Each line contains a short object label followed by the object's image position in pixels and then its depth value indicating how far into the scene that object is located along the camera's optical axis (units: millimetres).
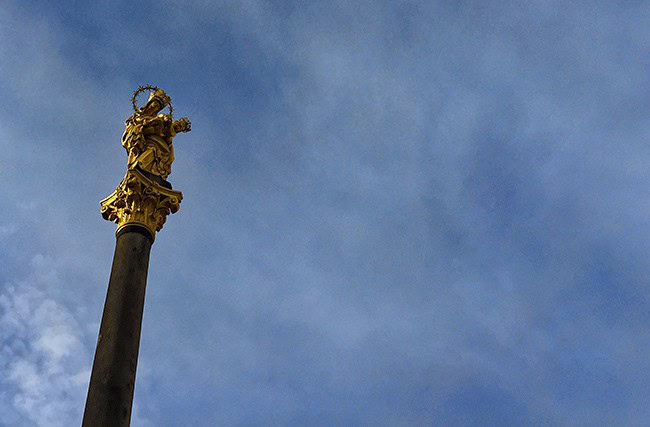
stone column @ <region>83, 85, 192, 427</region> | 19688
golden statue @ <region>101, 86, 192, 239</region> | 24266
